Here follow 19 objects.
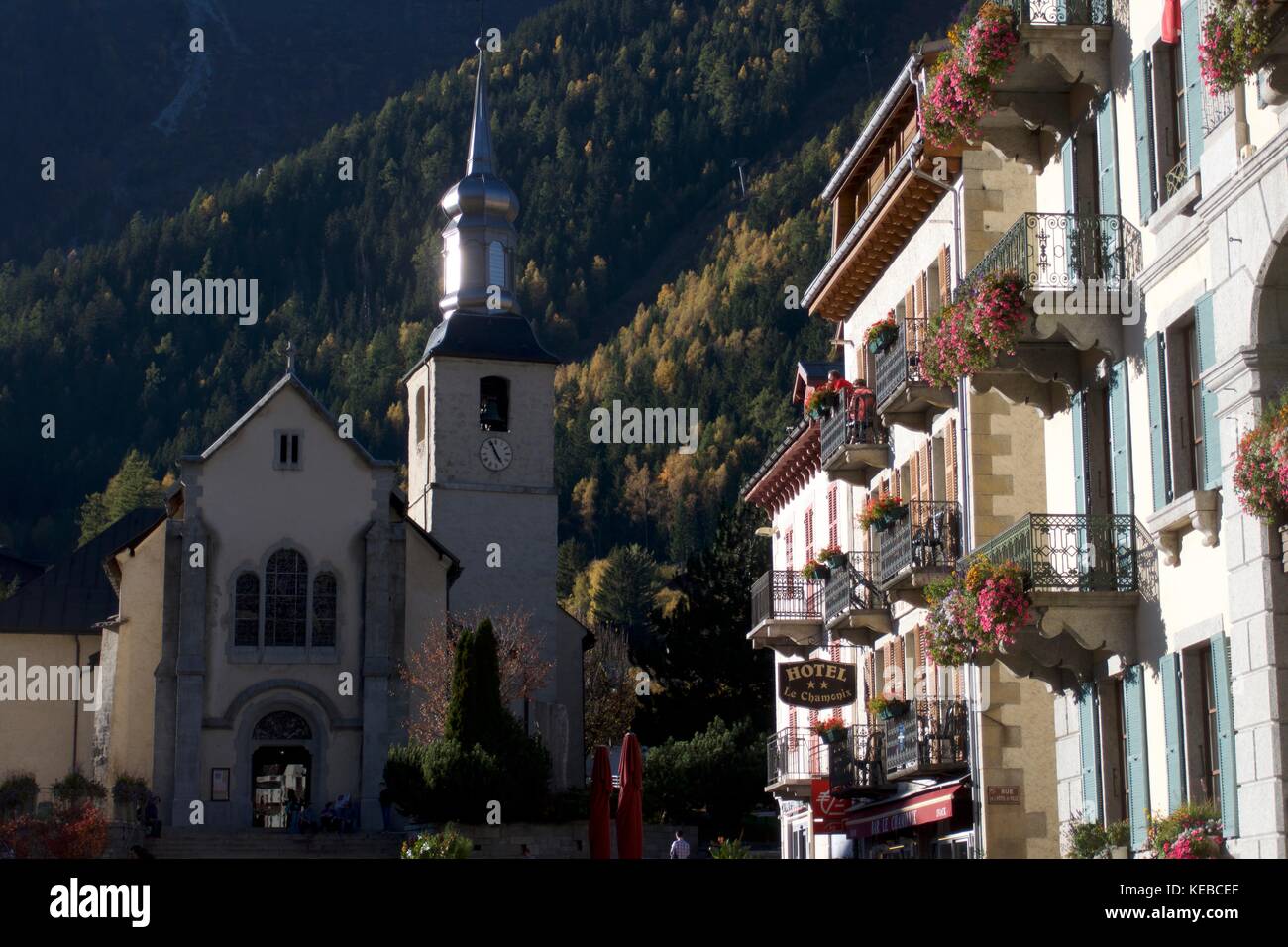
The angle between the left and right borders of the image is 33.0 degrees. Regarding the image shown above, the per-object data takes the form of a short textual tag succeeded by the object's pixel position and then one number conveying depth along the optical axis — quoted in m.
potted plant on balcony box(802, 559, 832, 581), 38.66
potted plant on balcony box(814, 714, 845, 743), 37.06
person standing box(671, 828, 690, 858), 45.06
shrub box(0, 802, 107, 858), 44.47
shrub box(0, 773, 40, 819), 59.25
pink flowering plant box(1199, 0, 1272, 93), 17.08
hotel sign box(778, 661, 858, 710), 35.78
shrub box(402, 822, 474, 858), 37.88
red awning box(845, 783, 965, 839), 30.52
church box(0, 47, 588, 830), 58.81
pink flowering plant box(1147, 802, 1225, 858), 19.00
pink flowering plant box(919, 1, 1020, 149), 23.33
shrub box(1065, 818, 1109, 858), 22.50
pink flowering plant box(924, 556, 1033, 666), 22.78
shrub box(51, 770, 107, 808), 56.88
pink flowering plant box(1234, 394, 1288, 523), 16.52
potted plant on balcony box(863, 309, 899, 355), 33.25
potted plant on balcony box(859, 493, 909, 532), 33.06
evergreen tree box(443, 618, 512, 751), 49.84
